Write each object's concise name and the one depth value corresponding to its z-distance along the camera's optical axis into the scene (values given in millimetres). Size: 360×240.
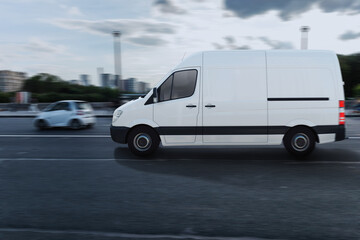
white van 6758
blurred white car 13461
